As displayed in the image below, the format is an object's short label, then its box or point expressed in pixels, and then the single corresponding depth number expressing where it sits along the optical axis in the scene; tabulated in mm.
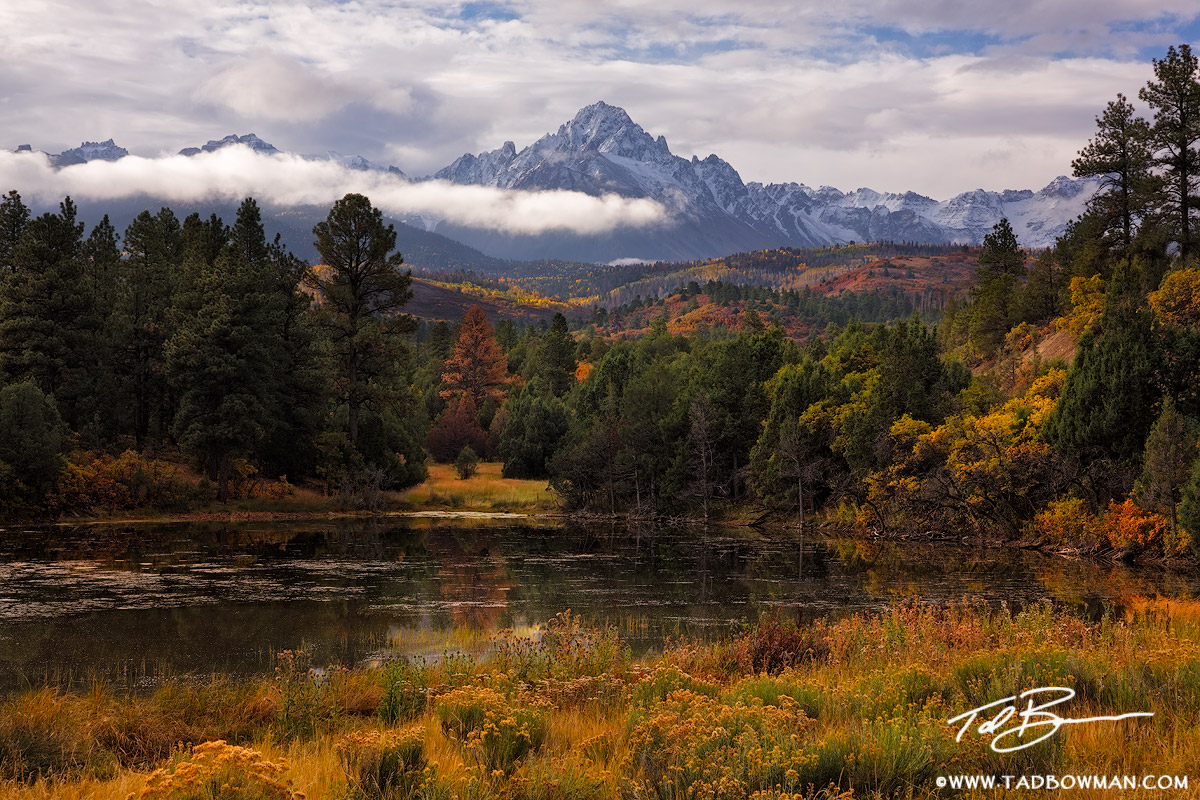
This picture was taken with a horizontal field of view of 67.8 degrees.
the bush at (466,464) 83375
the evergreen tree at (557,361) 120562
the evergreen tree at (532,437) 86938
